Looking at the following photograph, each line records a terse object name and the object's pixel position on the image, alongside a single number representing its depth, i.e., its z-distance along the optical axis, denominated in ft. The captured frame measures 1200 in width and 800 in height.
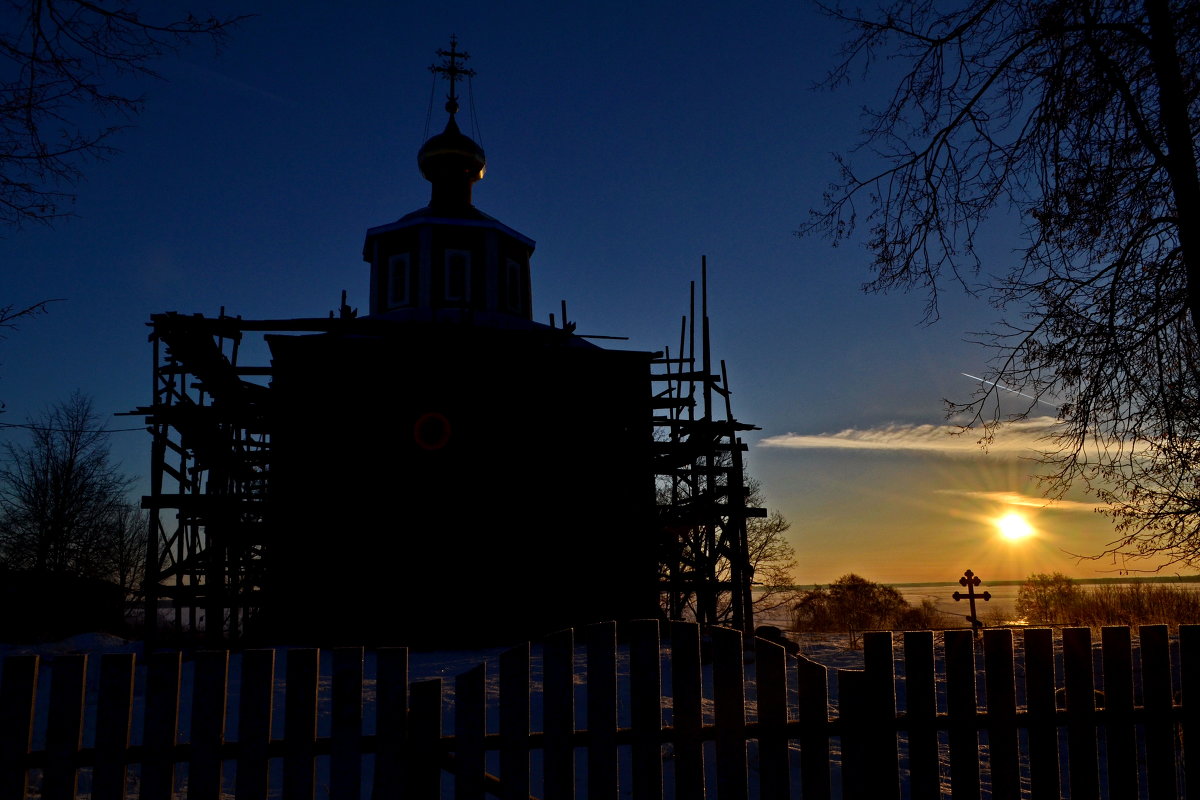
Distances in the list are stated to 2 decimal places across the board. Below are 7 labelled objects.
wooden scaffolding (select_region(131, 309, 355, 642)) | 57.47
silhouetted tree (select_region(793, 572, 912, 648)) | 124.98
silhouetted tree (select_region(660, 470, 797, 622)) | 137.59
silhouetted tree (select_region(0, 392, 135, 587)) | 124.67
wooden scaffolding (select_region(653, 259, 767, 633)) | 67.62
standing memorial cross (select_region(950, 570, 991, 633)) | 76.75
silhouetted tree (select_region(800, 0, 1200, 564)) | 18.42
